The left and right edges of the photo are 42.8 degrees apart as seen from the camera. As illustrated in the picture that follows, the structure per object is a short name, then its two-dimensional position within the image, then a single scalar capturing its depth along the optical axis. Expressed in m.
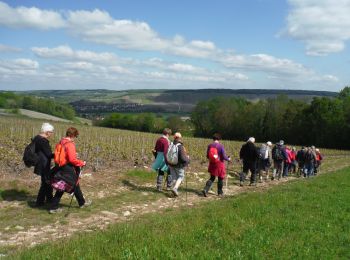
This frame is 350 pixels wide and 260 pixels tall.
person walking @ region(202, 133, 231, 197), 14.60
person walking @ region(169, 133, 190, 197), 13.96
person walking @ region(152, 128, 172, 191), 14.81
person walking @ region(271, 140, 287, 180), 22.39
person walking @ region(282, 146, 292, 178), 23.62
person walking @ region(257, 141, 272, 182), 20.45
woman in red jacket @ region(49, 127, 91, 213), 10.67
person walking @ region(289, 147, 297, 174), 25.91
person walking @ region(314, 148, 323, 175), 26.82
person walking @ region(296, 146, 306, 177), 25.80
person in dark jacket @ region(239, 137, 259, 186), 18.05
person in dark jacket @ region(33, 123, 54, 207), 11.10
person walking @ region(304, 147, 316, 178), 25.25
